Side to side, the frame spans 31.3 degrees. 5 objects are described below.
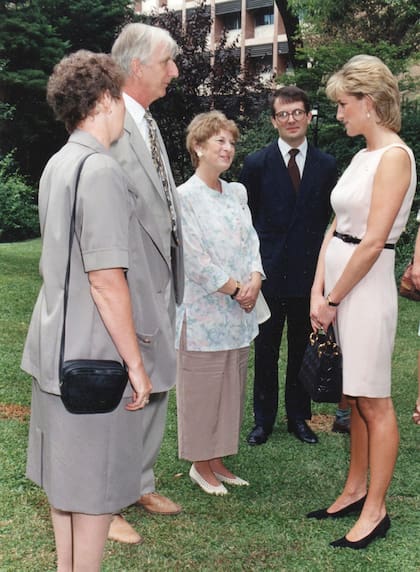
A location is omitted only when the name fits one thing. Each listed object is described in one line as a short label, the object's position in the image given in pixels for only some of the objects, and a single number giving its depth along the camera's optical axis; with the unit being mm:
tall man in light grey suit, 2869
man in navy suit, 5109
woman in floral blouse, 4203
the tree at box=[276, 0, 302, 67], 18181
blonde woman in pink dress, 3400
